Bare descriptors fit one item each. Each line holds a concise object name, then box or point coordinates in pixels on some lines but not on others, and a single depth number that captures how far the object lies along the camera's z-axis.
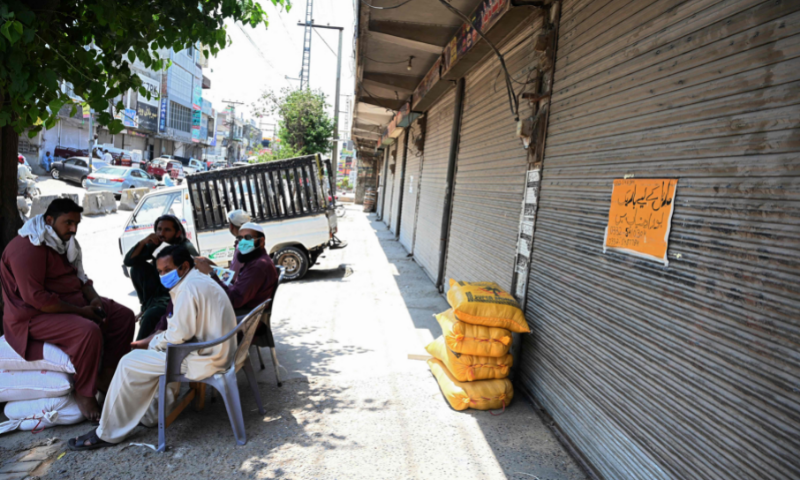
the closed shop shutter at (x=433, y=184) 9.47
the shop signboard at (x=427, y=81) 8.71
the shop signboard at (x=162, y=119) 47.12
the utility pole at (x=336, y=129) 24.48
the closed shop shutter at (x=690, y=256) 2.01
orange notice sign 2.70
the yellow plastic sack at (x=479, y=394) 4.20
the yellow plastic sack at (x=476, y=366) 4.23
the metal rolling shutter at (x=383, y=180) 23.40
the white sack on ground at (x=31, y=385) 3.63
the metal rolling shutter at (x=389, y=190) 19.73
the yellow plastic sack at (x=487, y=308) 4.14
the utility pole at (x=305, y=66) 42.22
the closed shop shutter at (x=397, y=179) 16.84
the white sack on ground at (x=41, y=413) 3.56
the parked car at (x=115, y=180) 21.59
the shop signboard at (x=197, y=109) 57.41
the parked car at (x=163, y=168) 33.94
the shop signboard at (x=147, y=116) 43.09
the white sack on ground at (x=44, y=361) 3.66
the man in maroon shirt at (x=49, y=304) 3.63
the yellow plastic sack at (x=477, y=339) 4.19
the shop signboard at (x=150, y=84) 41.19
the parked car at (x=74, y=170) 24.00
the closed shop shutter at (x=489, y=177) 5.30
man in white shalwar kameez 3.37
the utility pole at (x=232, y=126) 78.62
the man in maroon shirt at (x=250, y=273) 4.38
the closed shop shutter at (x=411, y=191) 12.93
